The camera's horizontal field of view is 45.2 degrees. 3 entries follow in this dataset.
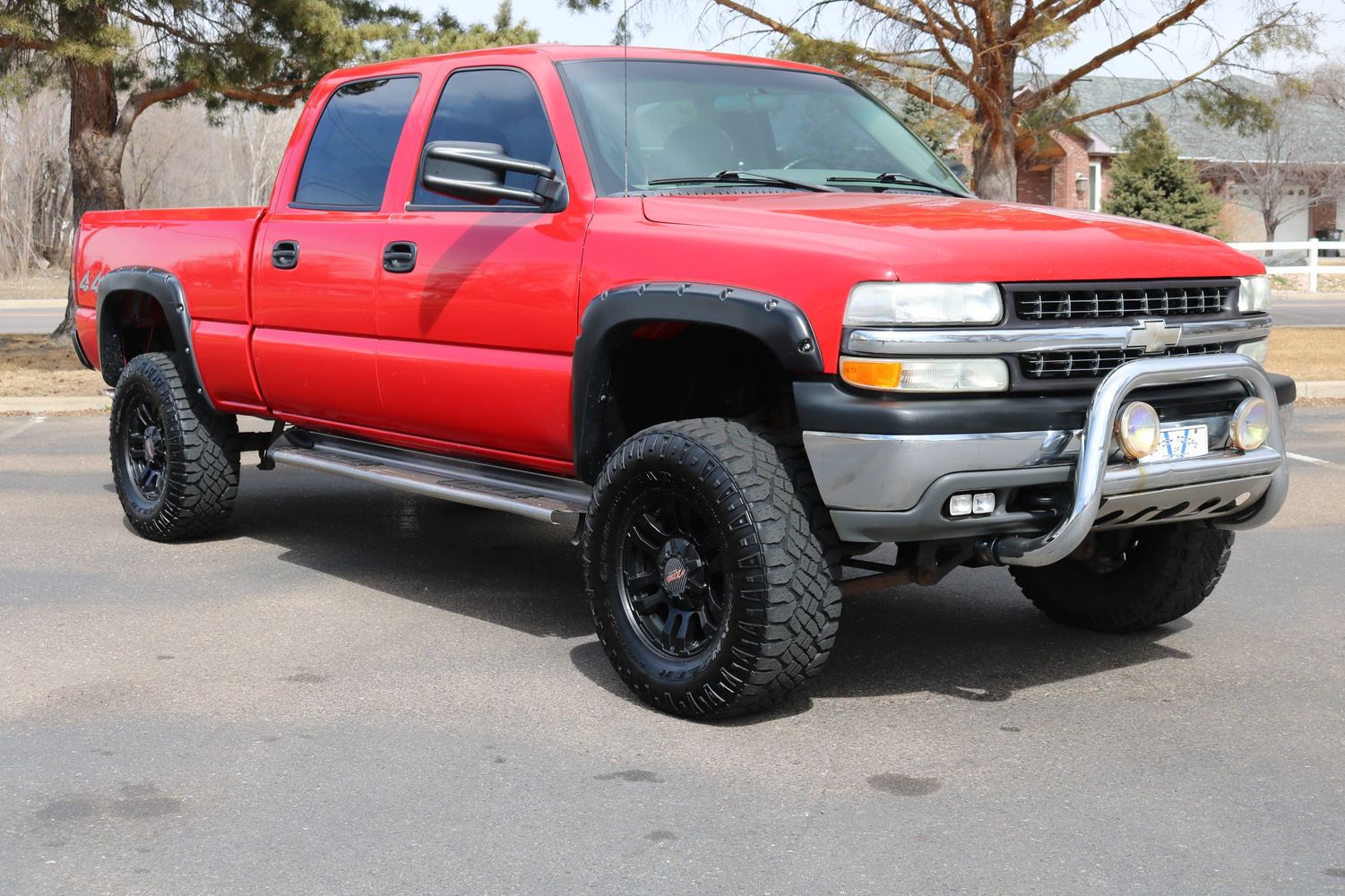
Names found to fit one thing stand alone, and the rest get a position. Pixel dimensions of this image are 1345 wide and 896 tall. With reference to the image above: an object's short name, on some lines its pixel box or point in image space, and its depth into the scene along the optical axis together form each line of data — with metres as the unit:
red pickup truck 4.42
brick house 44.94
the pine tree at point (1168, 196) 36.47
